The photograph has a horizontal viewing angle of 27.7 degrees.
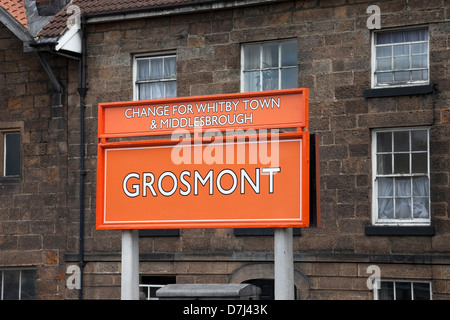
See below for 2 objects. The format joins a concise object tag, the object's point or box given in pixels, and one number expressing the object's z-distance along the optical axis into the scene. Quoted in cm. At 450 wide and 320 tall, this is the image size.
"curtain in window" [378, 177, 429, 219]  1783
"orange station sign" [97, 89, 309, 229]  1310
